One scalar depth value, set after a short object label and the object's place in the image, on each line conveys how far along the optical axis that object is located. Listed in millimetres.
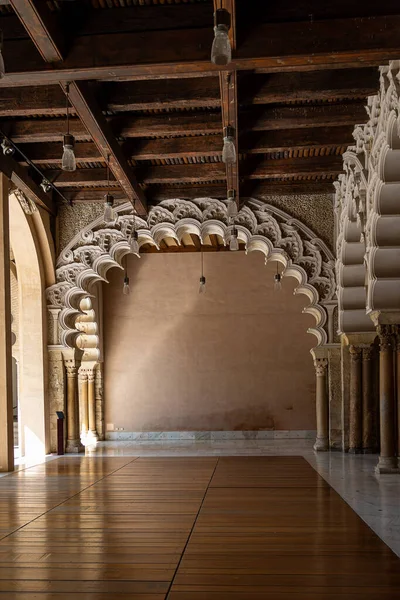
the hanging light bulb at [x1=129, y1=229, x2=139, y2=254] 9911
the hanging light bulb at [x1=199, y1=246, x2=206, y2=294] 12408
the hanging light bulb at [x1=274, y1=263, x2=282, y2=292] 12078
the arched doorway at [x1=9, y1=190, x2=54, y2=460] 10914
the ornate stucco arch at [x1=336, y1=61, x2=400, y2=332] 6496
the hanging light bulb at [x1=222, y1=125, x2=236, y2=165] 5223
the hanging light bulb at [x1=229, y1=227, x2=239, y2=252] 9914
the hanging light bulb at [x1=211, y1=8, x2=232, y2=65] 3283
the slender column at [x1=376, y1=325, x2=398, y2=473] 8156
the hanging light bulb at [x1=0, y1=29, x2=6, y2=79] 3782
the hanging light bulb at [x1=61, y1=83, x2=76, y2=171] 5367
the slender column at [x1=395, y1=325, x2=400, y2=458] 8414
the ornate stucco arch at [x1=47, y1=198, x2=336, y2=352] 11062
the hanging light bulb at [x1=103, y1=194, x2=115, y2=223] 7399
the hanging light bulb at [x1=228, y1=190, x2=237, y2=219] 7758
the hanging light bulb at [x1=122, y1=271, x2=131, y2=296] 11133
